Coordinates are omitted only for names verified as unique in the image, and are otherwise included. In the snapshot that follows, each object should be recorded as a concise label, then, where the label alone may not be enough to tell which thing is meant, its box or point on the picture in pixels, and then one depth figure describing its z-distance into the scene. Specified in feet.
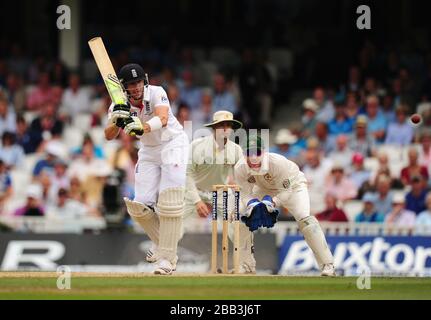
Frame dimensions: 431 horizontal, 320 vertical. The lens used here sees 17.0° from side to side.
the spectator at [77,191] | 65.36
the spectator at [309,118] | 68.54
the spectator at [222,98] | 71.48
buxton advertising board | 59.62
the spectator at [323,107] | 69.36
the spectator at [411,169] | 63.72
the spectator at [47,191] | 65.72
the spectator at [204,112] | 70.38
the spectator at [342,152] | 65.87
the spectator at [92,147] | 67.92
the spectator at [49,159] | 67.82
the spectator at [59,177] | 66.18
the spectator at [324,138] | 67.26
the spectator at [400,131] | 66.67
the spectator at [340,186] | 63.26
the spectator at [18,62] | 77.97
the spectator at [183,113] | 68.00
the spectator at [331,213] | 61.05
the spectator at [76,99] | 73.92
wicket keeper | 45.06
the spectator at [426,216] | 60.80
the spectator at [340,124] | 67.87
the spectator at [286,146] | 65.77
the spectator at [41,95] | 74.33
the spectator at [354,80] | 71.07
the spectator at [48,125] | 71.00
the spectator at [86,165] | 66.85
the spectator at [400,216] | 61.41
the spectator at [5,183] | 66.33
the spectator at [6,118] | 71.92
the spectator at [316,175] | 63.82
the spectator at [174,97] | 71.41
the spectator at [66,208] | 64.34
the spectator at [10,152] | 69.82
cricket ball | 64.69
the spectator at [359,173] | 64.18
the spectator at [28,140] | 70.79
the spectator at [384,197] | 62.28
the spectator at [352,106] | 68.36
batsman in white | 44.52
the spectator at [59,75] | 75.66
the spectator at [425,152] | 64.54
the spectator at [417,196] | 61.77
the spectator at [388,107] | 68.04
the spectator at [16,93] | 74.93
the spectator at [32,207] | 63.99
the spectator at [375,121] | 67.21
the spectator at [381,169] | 63.41
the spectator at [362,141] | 66.44
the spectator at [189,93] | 72.38
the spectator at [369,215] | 61.67
